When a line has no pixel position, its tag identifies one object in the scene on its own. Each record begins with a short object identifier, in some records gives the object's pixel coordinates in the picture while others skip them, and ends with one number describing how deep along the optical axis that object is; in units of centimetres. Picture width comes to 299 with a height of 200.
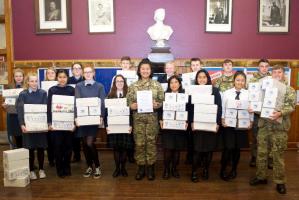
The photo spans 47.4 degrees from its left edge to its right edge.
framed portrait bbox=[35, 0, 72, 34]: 656
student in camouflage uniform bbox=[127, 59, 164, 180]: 429
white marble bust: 589
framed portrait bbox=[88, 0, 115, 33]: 649
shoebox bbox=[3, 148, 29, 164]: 418
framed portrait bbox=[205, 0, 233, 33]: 642
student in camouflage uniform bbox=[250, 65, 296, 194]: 378
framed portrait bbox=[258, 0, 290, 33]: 642
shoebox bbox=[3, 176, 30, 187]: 420
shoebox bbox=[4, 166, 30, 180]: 416
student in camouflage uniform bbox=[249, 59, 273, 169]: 498
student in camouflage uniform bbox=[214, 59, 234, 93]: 488
